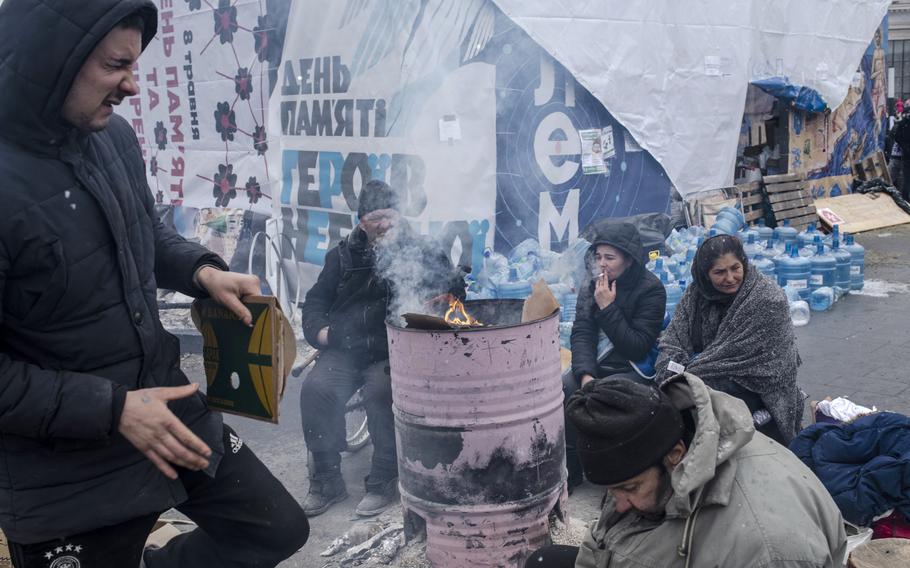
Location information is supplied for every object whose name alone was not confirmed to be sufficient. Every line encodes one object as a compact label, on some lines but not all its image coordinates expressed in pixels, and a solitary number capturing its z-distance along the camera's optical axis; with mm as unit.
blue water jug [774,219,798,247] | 9653
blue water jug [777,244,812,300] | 8273
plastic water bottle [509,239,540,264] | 7613
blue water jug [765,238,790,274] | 8555
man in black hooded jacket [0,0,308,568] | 2043
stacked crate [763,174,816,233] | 10898
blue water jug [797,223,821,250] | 9288
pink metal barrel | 3373
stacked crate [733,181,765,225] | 10609
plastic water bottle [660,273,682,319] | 7035
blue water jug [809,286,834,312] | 8284
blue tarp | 10516
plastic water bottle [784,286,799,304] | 8016
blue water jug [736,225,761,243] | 9172
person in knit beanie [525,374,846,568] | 2029
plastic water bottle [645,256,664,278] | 7242
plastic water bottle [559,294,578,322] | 6926
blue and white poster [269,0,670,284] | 7277
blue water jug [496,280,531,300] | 7008
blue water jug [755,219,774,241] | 9906
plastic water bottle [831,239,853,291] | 8758
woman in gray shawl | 4180
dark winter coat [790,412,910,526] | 3449
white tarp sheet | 7805
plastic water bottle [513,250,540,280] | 7305
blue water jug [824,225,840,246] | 9227
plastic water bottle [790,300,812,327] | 7801
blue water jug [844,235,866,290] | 8969
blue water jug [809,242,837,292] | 8484
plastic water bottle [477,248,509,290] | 7281
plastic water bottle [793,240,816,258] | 8695
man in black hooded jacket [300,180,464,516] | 4672
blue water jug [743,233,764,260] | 8680
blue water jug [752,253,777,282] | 8219
